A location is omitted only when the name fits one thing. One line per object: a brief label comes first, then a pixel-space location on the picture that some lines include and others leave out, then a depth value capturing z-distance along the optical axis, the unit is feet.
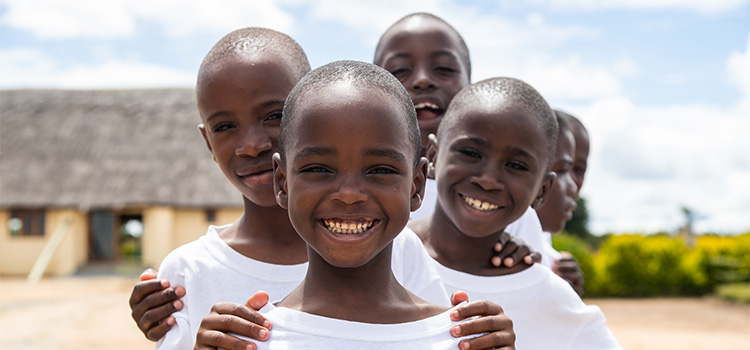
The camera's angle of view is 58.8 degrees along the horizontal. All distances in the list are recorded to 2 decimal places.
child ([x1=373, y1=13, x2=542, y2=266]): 9.50
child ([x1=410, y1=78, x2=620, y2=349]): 7.11
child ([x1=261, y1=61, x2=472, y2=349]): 4.74
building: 65.31
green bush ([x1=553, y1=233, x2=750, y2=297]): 55.22
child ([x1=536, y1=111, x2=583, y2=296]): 10.75
